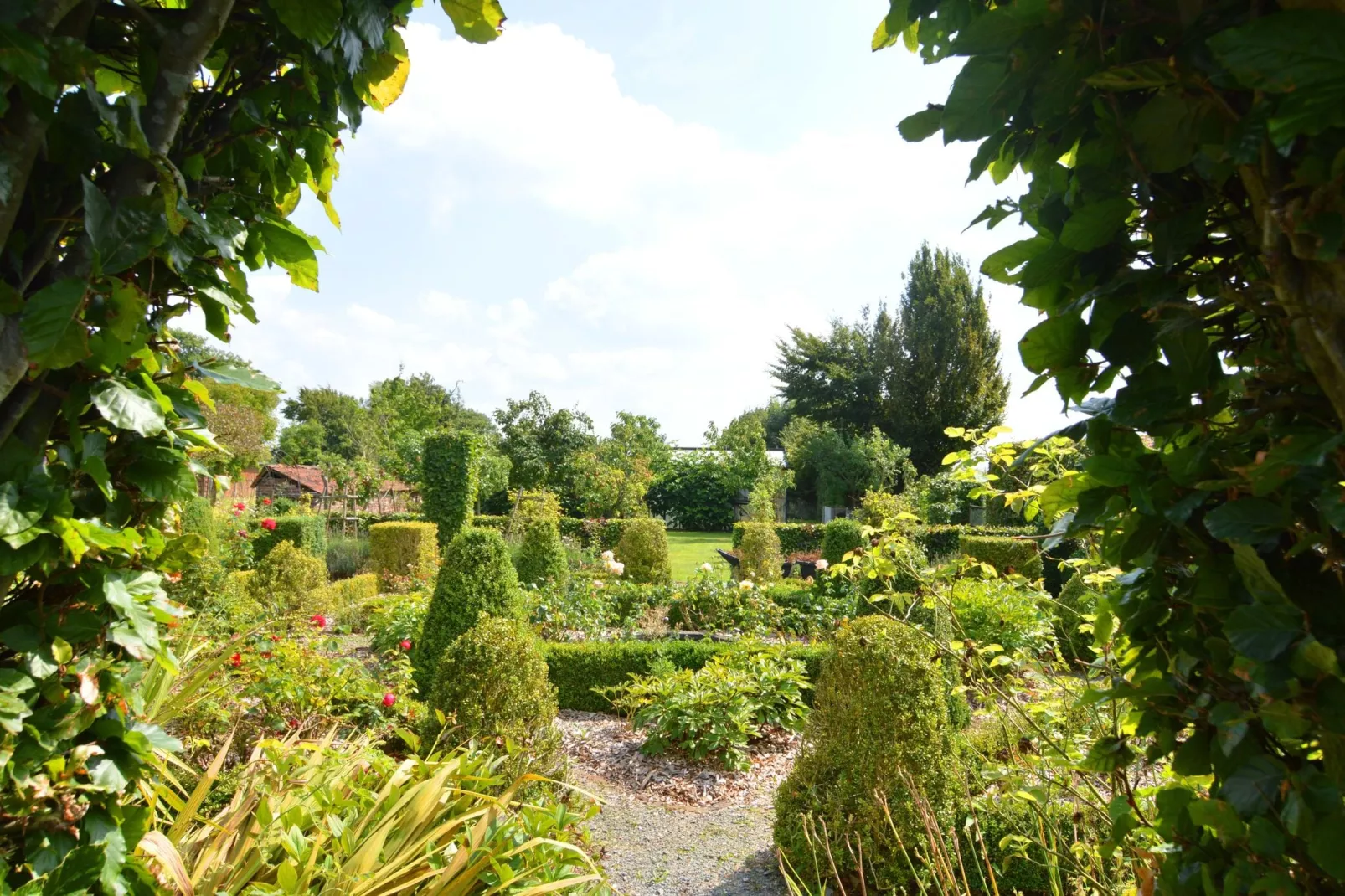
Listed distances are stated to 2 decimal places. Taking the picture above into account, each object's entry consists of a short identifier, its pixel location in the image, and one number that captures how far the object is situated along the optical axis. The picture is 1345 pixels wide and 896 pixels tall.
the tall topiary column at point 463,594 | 5.93
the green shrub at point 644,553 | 11.67
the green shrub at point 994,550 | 10.79
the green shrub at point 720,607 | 8.45
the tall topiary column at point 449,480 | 13.55
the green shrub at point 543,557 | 9.66
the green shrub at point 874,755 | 3.52
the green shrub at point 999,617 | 6.93
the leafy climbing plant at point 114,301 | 0.95
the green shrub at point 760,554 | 11.85
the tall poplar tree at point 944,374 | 25.91
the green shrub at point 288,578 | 8.62
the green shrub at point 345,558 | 13.62
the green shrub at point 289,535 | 12.37
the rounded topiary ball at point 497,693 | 3.89
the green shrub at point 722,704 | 5.26
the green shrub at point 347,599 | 8.80
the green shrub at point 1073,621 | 6.87
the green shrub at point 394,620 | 7.05
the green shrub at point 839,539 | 11.49
